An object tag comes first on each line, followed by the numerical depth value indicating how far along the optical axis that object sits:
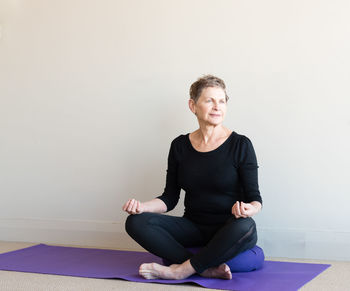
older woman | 2.51
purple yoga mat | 2.42
